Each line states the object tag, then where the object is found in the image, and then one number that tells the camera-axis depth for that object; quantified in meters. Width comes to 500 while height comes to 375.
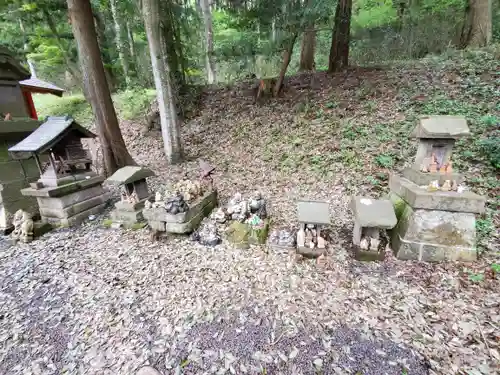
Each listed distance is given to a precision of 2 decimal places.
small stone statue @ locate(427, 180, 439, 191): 2.93
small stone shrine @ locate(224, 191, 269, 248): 3.67
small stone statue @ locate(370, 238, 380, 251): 3.17
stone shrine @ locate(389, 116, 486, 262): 2.84
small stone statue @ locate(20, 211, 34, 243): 4.01
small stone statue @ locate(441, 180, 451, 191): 2.90
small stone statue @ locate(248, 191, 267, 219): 3.85
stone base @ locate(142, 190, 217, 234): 3.75
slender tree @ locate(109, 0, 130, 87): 10.57
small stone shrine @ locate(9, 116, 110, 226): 4.01
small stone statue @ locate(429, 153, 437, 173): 2.98
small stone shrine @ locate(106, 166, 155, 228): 4.15
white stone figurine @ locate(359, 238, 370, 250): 3.18
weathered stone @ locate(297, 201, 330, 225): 3.06
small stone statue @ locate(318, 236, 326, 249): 3.28
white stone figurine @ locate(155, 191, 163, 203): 3.93
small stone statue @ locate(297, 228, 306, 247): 3.33
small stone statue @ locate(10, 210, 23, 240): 4.07
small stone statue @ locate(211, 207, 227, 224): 4.01
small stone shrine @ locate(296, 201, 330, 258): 3.11
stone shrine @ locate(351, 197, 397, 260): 2.95
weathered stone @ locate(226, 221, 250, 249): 3.66
